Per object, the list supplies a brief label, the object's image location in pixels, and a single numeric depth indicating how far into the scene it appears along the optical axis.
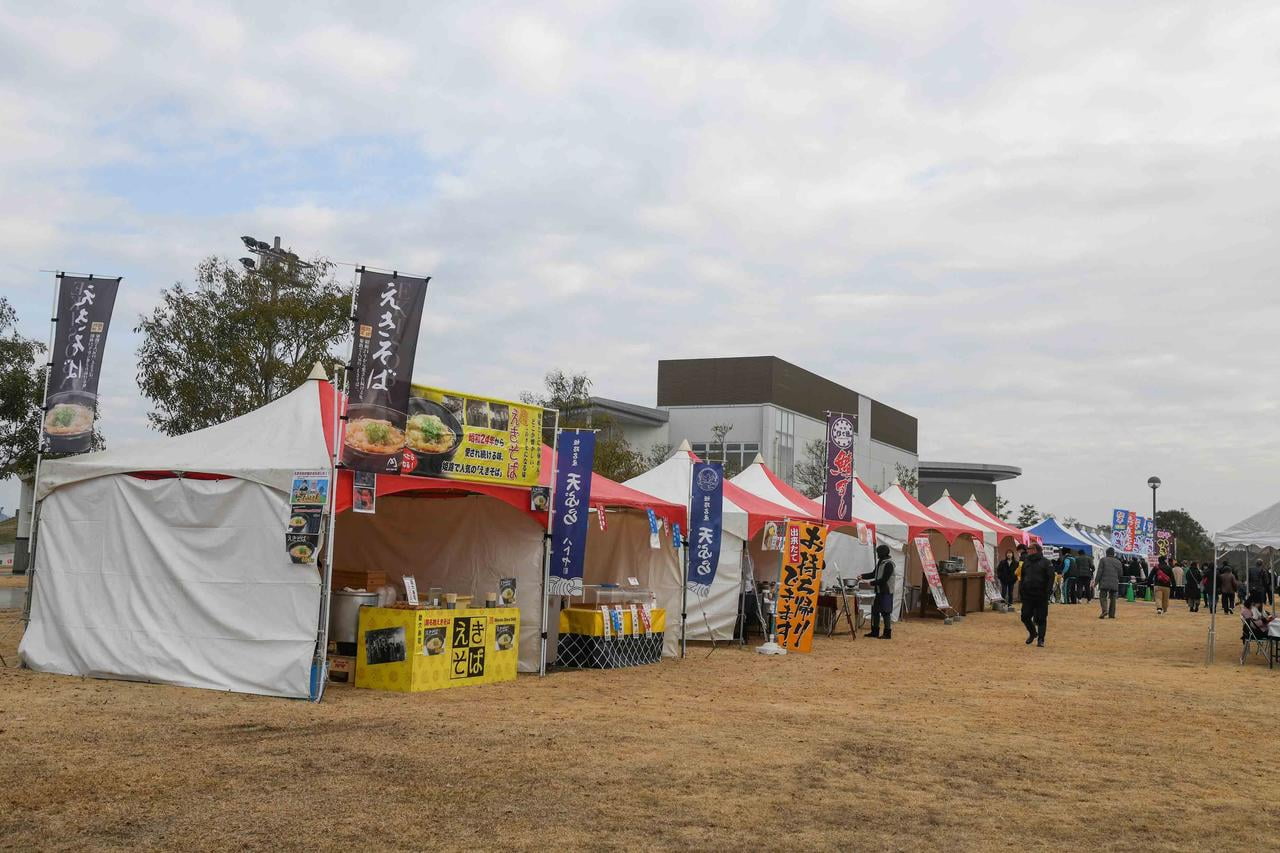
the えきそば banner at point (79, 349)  10.76
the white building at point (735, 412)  52.31
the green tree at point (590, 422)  27.78
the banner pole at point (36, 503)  10.41
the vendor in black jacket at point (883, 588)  15.80
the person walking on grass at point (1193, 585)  27.06
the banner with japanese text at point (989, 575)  24.39
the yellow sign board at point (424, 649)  9.37
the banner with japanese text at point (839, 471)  15.75
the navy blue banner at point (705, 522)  13.43
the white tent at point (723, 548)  14.97
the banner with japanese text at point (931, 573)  20.11
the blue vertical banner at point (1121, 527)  35.54
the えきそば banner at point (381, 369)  8.61
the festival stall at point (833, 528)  17.64
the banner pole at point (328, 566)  8.63
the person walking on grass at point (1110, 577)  21.81
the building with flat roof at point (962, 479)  78.69
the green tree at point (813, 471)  49.31
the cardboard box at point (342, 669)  9.73
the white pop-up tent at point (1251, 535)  13.66
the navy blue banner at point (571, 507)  10.64
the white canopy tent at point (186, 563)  9.03
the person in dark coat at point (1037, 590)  15.34
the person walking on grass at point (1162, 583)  25.91
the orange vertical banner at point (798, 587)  14.05
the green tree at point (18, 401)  22.58
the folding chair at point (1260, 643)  13.56
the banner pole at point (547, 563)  10.69
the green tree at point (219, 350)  19.30
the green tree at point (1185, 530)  72.81
